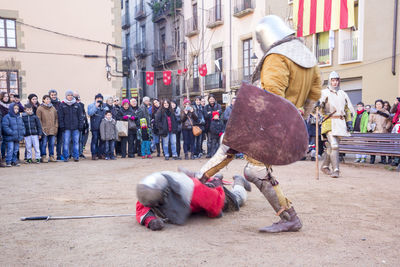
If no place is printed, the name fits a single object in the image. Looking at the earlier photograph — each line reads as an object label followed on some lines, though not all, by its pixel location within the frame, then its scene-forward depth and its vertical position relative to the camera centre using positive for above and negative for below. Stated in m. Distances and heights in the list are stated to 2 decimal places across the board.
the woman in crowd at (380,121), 9.68 -0.26
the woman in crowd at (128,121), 10.72 -0.26
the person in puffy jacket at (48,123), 9.34 -0.23
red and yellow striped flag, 16.23 +4.39
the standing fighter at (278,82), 3.08 +0.25
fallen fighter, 3.18 -0.77
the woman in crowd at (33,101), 9.69 +0.33
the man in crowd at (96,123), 10.10 -0.26
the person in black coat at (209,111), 10.56 +0.04
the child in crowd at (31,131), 8.95 -0.41
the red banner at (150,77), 23.53 +2.24
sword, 3.61 -1.01
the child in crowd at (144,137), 10.42 -0.67
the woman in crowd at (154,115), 10.88 -0.07
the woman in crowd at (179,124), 10.51 -0.33
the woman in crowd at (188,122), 10.28 -0.26
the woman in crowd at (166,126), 10.12 -0.36
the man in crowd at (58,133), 9.72 -0.50
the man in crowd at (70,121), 9.44 -0.20
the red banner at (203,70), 21.70 +2.46
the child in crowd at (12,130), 8.50 -0.38
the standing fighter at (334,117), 6.58 -0.11
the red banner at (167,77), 23.30 +2.23
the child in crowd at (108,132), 10.07 -0.52
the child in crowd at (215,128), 10.23 -0.43
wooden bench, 7.84 -0.74
